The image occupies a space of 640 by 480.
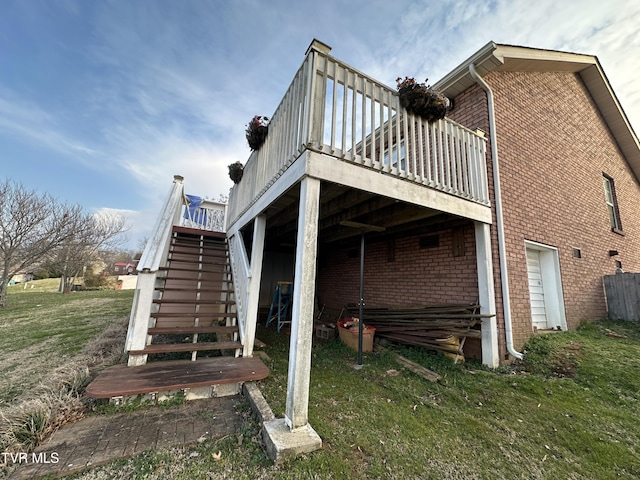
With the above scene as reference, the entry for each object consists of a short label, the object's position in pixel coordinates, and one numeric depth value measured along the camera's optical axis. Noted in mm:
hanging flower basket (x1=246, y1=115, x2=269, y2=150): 4449
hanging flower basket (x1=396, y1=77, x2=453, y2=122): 3334
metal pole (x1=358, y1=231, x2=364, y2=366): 4141
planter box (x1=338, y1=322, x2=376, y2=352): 4871
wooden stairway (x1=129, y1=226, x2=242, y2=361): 3613
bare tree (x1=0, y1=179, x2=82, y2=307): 10180
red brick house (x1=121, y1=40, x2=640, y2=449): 2736
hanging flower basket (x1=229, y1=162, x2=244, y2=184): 6281
